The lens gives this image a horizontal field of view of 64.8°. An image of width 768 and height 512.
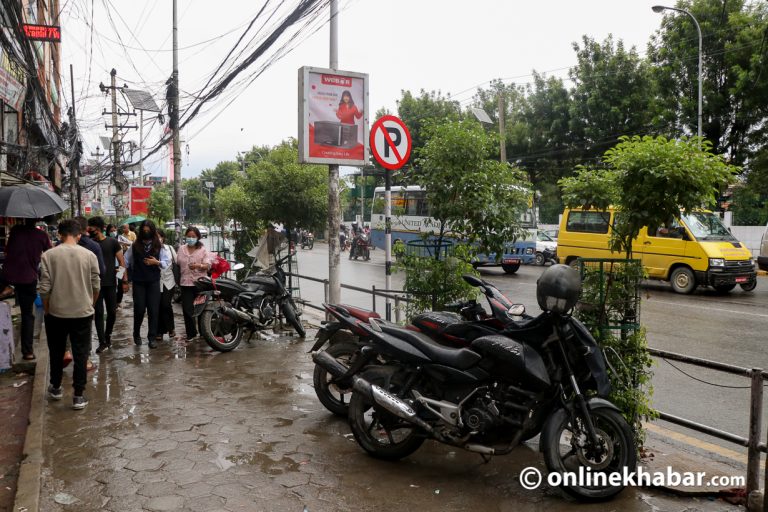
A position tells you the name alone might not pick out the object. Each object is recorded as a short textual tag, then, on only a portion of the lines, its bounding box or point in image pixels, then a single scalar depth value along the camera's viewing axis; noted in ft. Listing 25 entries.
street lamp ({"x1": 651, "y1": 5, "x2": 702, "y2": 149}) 70.10
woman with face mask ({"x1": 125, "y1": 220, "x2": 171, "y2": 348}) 26.30
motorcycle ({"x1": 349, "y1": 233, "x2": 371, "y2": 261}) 94.17
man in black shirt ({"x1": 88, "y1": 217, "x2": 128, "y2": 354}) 26.11
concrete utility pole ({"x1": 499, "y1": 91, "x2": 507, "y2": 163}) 82.73
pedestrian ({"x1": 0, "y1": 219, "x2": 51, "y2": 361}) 22.49
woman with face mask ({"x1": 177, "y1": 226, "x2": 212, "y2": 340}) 28.55
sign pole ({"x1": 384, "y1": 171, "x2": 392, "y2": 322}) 21.53
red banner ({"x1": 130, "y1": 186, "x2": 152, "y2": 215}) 85.20
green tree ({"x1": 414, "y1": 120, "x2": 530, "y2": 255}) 19.11
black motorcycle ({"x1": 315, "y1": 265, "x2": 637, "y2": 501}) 12.31
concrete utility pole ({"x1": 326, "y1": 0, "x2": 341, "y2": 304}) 25.98
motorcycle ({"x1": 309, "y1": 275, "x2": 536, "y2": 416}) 14.02
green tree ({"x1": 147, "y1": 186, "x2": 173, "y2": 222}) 129.70
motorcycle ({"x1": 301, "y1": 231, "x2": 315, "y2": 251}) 123.37
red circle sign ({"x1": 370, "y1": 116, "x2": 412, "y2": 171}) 22.00
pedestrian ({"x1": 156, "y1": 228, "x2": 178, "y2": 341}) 28.71
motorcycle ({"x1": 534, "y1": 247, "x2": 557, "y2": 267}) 79.51
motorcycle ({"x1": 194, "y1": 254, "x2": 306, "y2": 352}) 26.86
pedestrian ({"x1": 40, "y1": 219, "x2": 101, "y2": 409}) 18.31
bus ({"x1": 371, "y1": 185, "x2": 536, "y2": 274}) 65.62
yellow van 45.65
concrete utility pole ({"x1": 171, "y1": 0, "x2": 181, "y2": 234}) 49.01
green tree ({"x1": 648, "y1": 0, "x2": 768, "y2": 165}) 73.46
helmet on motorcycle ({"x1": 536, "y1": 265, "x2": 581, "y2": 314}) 12.49
